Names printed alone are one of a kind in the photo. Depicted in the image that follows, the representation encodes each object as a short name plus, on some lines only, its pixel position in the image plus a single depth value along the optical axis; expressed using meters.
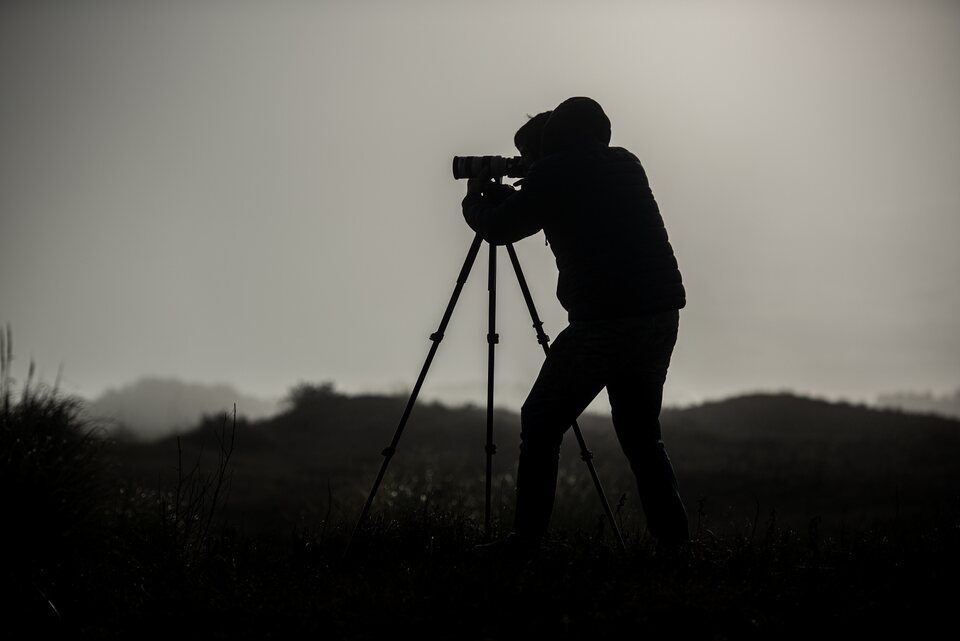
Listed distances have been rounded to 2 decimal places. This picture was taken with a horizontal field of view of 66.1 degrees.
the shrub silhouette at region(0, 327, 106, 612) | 7.32
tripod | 5.29
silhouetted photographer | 4.61
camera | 5.32
